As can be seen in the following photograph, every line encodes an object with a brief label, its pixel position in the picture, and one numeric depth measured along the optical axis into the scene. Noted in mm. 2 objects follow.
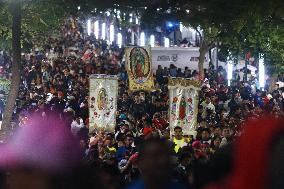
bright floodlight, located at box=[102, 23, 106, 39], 69188
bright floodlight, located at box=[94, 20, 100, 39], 72031
